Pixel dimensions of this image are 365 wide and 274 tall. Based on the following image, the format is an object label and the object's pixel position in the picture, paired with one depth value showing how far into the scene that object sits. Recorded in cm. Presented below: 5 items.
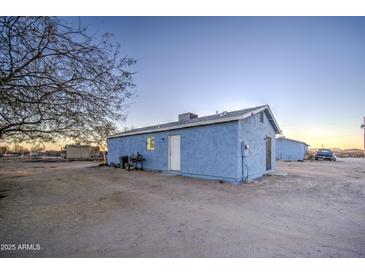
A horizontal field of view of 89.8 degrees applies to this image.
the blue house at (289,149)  2714
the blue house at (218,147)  809
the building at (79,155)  3218
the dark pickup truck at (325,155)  2483
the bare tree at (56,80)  293
